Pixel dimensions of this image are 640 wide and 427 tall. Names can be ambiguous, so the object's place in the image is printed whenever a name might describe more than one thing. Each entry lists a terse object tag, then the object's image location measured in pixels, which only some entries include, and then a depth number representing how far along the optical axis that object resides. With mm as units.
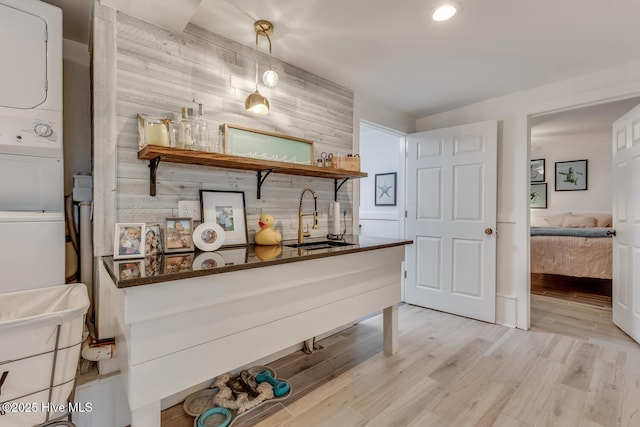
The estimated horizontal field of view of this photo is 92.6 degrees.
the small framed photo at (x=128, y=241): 1455
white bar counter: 1141
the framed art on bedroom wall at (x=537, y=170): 5992
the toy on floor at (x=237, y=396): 1665
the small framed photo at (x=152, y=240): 1561
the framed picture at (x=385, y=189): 4133
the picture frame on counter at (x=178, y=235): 1631
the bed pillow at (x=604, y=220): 4998
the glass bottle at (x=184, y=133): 1651
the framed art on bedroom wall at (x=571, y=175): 5508
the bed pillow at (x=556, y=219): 5449
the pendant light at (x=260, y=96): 1844
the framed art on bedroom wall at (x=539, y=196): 5949
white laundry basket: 925
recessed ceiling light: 1650
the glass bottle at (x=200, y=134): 1707
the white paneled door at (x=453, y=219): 2990
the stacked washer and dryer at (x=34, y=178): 1214
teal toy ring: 1521
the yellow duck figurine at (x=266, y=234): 1978
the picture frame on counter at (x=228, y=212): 1885
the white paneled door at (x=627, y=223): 2482
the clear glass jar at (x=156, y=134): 1552
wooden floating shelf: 1529
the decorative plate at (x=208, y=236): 1663
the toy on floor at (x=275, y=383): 1797
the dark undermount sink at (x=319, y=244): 2115
